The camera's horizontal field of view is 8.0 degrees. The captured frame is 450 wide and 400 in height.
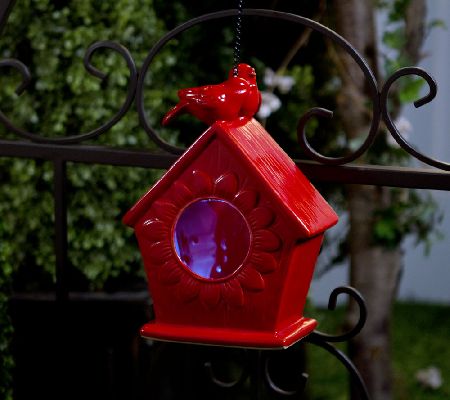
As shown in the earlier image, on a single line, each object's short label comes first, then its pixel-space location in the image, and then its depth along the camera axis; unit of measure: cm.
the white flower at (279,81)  414
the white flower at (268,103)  397
